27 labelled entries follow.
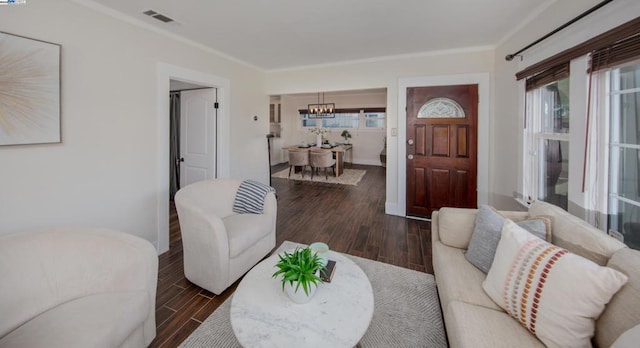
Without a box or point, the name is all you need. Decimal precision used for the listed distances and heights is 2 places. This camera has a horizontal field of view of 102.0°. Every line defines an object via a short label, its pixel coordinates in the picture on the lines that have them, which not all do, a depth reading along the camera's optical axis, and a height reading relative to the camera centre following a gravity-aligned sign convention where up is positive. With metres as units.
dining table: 7.07 +0.42
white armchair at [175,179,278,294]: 2.05 -0.58
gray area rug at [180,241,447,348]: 1.65 -1.06
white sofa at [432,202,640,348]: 1.03 -0.65
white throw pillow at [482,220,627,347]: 1.06 -0.53
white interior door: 3.85 +0.52
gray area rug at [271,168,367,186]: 6.70 -0.21
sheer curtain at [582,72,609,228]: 1.78 +0.13
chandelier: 8.03 +1.85
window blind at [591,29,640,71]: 1.48 +0.72
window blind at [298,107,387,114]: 9.13 +2.12
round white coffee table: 1.14 -0.72
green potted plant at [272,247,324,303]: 1.30 -0.54
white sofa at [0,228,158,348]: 1.20 -0.67
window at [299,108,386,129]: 9.38 +1.88
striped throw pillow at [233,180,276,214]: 2.69 -0.31
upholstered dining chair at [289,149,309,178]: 6.84 +0.31
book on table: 1.52 -0.62
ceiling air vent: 2.47 +1.50
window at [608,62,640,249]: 1.59 +0.11
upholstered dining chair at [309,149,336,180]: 6.66 +0.28
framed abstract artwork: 1.81 +0.57
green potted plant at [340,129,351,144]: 9.72 +1.28
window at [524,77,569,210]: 2.26 +0.26
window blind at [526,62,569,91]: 2.09 +0.84
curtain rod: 1.68 +1.11
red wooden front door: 3.68 +0.32
